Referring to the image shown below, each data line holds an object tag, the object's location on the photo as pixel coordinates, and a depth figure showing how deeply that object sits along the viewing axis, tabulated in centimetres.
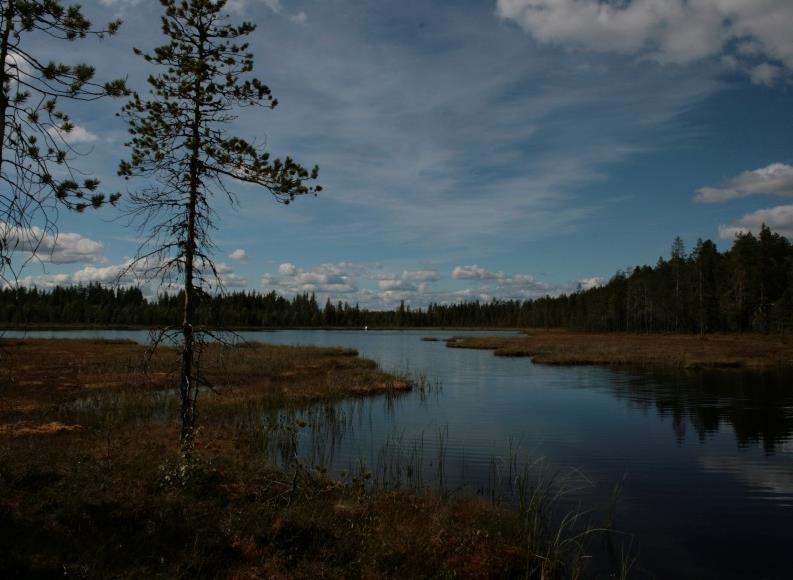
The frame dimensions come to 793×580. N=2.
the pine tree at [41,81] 824
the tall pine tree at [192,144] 1327
